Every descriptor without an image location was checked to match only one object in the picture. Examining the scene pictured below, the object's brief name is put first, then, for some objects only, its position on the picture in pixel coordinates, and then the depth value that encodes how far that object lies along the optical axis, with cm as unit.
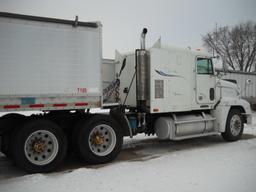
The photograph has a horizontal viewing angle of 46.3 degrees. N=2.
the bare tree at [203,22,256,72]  3697
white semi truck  602
